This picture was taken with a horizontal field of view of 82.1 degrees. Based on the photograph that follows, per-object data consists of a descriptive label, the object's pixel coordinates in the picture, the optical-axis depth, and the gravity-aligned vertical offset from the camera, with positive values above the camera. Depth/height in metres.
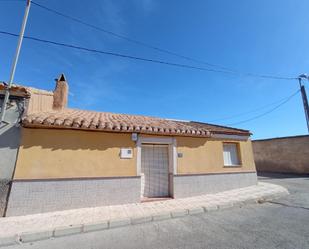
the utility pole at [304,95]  14.14 +5.48
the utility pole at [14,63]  5.55 +3.14
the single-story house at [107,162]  6.09 +0.15
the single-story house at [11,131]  5.75 +1.19
